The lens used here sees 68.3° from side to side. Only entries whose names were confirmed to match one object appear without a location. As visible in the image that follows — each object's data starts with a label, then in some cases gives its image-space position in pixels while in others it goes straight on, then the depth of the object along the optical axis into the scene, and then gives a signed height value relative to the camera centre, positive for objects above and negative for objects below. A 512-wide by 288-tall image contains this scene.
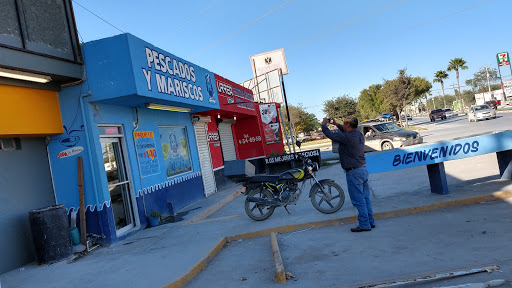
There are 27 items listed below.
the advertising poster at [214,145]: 14.83 +0.23
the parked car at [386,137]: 18.84 -0.85
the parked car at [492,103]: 52.76 +0.00
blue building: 7.50 +0.76
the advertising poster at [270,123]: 19.83 +0.97
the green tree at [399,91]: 42.91 +3.17
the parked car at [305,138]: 59.02 -0.40
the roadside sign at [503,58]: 58.12 +6.48
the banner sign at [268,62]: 24.48 +5.20
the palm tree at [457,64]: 71.56 +8.41
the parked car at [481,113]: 31.82 -0.72
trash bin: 6.48 -0.92
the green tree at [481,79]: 108.10 +7.37
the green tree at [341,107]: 57.22 +3.35
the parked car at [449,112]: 60.00 -0.34
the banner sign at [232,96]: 14.09 +2.16
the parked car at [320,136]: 58.61 -0.52
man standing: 6.25 -0.73
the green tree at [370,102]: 72.94 +4.21
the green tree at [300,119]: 60.69 +2.76
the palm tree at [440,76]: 77.95 +7.35
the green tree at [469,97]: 110.94 +2.90
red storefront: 14.69 +0.87
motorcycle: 7.59 -1.09
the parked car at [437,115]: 49.97 -0.33
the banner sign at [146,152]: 9.22 +0.26
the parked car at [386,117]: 60.09 +0.78
